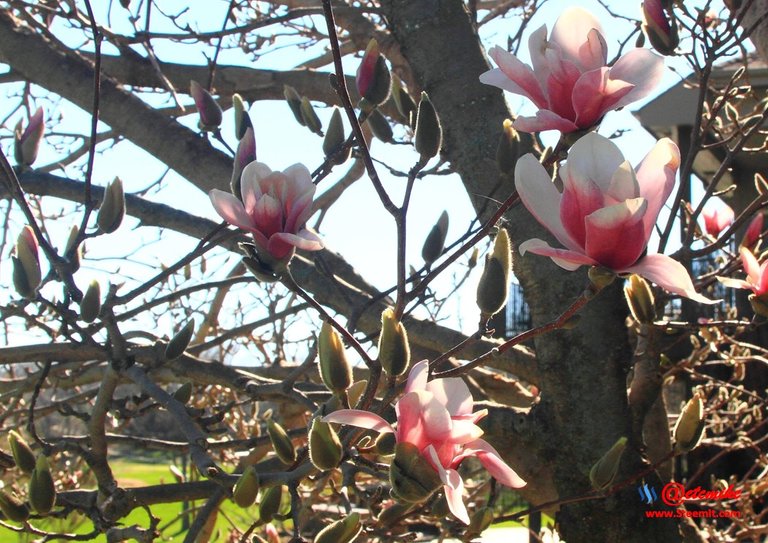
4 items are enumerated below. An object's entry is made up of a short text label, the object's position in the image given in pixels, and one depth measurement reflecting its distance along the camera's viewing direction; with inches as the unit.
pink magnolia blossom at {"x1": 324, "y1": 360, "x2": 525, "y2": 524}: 25.9
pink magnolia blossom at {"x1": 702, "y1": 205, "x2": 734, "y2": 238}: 80.4
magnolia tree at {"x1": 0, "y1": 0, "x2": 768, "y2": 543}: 26.8
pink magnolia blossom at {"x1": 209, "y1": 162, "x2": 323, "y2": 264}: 30.1
